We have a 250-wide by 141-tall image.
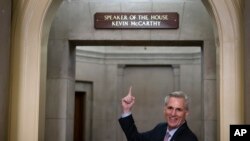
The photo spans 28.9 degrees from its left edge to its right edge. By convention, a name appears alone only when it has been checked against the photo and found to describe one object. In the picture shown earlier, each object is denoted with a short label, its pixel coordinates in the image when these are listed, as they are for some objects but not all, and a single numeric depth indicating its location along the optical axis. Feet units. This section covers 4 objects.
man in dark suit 17.17
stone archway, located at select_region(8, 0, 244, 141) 20.08
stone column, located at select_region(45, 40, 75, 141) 32.30
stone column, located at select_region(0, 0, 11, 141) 19.52
